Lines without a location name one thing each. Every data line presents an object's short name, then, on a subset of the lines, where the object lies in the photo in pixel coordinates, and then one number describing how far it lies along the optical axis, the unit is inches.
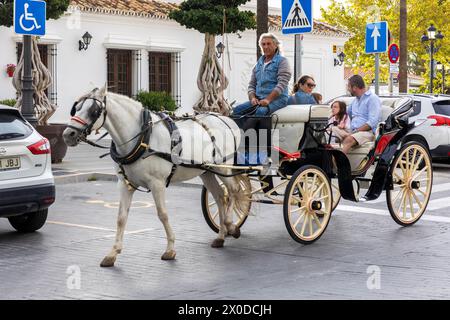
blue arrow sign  662.5
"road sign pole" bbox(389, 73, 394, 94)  878.1
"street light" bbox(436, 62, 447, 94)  1688.0
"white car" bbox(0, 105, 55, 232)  351.3
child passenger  397.1
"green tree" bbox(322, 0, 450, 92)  1754.4
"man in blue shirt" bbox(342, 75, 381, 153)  384.5
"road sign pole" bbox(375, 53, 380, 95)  669.3
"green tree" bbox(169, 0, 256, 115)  893.8
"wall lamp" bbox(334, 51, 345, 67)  1364.4
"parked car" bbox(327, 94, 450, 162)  657.6
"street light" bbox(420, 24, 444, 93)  1445.7
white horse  299.3
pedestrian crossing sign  502.6
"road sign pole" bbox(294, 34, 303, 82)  514.0
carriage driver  358.7
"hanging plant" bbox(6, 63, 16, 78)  908.6
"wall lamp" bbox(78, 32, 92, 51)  989.5
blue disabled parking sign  572.4
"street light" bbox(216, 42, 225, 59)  1103.8
